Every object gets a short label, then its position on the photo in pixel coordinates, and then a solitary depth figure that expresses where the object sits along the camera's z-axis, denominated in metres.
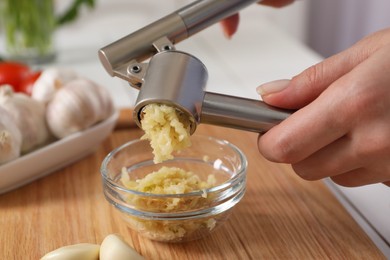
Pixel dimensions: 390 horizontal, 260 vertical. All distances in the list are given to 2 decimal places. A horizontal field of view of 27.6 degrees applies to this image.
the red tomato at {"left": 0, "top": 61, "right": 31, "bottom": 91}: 0.61
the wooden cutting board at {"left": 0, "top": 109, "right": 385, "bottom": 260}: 0.43
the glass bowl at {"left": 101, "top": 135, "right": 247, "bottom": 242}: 0.43
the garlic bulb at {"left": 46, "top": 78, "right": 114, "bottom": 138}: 0.54
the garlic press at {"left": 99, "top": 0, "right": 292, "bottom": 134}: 0.40
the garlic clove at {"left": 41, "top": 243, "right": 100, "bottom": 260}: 0.41
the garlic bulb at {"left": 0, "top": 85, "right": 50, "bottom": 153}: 0.52
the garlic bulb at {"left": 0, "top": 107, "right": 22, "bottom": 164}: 0.49
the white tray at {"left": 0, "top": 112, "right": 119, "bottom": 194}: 0.50
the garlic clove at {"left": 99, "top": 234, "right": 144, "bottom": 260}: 0.41
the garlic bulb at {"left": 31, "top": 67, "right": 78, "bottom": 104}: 0.56
